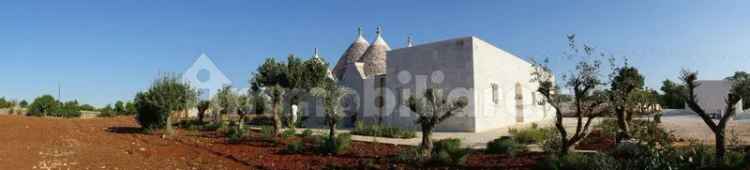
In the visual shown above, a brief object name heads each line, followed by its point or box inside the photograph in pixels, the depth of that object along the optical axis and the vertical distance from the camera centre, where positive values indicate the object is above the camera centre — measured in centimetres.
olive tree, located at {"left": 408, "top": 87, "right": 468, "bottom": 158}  959 -18
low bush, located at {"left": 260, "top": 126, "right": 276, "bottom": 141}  1440 -96
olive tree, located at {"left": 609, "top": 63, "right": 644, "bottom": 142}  938 +14
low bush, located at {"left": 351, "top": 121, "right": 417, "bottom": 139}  1476 -95
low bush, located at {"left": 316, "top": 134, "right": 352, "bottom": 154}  1039 -95
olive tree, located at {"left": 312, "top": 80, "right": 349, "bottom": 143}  1252 +9
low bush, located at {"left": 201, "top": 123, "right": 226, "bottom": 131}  1939 -89
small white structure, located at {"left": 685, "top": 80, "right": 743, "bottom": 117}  2942 +35
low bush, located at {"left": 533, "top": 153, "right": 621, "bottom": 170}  648 -91
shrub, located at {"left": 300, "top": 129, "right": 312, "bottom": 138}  1482 -95
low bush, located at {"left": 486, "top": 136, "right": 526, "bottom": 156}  952 -96
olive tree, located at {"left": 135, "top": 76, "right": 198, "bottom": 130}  1750 +21
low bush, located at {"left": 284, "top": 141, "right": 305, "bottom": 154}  1079 -102
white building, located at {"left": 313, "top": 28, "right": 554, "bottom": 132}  1814 +94
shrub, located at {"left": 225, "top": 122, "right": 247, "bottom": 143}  1440 -96
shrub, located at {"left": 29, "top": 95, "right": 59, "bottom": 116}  3198 +15
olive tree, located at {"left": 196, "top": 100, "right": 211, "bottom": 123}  2303 -5
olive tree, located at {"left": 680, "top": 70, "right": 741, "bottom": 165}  761 -6
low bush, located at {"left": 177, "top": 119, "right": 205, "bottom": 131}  2031 -87
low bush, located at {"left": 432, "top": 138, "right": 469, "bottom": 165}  821 -96
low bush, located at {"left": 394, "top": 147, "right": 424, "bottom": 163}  847 -101
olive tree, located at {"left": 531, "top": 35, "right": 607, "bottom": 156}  860 +17
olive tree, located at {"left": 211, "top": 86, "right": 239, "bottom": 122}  2070 +20
